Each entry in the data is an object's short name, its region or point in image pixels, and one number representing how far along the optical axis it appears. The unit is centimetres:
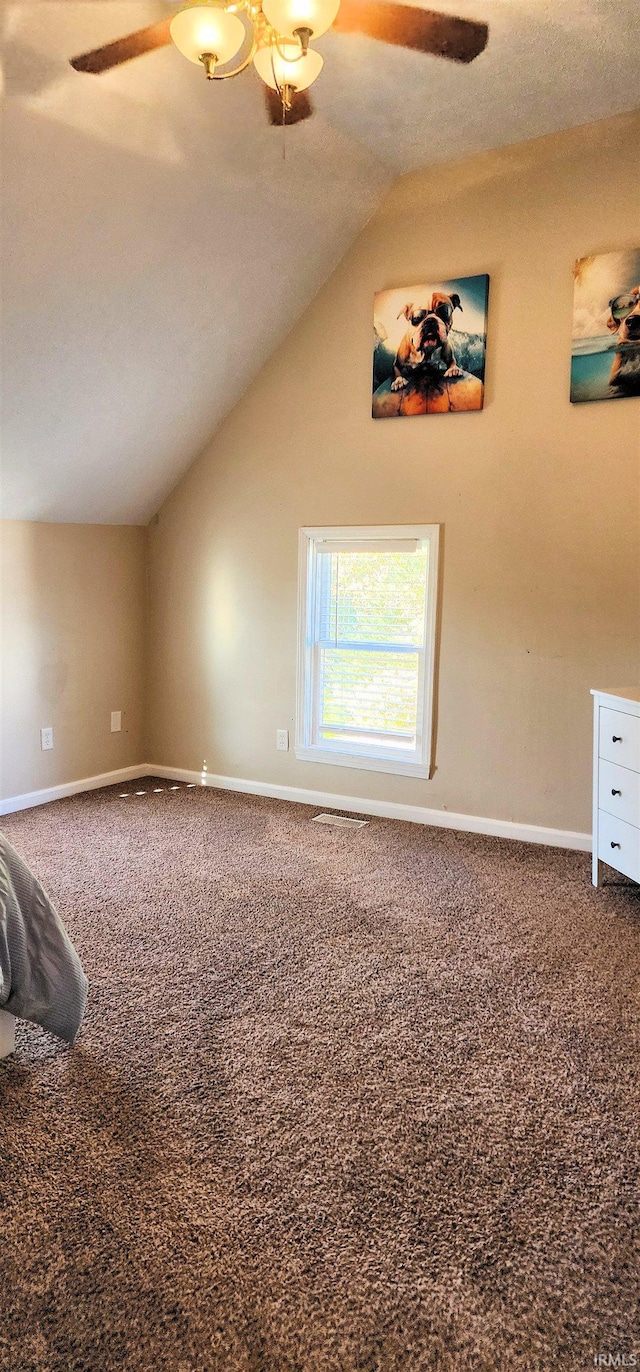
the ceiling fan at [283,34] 194
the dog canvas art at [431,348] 388
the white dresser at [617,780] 314
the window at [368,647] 421
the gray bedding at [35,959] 213
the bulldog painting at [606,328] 352
